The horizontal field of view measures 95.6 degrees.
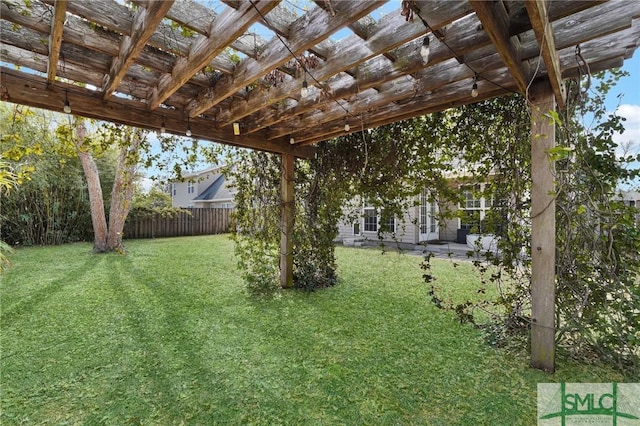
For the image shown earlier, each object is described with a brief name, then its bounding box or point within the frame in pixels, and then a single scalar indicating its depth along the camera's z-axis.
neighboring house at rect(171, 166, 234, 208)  17.14
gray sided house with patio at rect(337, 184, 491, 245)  9.11
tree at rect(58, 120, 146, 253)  7.19
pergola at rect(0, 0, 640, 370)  1.54
